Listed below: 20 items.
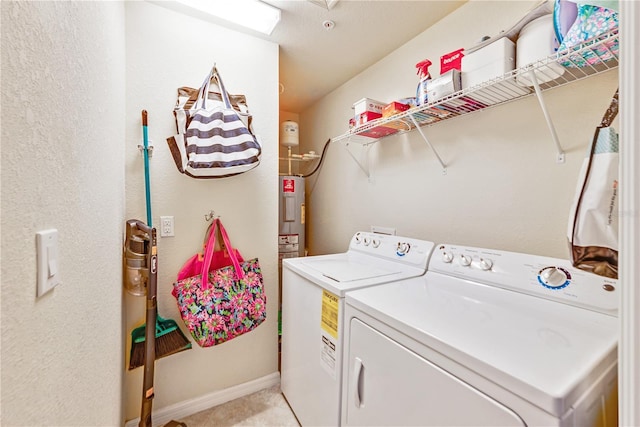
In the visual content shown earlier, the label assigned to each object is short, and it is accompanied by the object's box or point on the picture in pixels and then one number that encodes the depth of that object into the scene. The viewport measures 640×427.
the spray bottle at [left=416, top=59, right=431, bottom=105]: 1.46
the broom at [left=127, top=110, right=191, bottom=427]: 1.38
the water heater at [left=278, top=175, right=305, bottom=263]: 2.49
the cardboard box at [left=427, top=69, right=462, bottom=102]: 1.30
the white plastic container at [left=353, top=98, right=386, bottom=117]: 1.84
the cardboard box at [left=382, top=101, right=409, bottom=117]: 1.62
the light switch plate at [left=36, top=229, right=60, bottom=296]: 0.48
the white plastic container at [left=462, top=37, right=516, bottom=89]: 1.15
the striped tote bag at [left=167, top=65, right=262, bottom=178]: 1.48
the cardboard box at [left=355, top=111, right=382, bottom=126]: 1.82
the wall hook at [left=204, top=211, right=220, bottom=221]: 1.74
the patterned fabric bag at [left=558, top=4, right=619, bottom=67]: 0.83
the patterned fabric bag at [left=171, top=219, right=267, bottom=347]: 1.50
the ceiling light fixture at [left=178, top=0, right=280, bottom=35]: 1.58
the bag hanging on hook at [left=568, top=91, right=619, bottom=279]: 0.71
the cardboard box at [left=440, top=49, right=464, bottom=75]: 1.36
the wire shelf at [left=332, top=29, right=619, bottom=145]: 0.92
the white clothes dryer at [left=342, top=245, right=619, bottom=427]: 0.60
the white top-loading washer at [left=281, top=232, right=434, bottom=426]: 1.23
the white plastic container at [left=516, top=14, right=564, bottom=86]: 1.03
